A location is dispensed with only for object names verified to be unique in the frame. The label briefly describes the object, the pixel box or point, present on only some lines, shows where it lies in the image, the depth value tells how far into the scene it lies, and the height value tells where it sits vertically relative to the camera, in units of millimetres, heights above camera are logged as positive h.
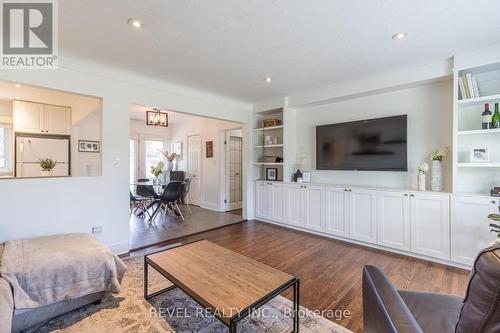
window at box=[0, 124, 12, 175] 4574 +332
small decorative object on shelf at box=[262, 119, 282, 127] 4672 +895
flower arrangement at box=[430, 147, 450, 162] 2889 +143
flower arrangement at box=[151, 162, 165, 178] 5968 -151
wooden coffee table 1335 -816
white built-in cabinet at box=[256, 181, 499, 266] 2553 -727
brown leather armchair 610 -604
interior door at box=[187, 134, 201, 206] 6449 -51
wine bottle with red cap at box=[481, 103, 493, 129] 2556 +539
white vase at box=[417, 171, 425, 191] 2990 -210
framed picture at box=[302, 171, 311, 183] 4301 -224
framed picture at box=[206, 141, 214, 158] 5957 +434
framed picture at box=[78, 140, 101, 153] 4516 +386
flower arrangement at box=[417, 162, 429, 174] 2975 -37
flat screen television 3254 +323
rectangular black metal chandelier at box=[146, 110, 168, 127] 4137 +882
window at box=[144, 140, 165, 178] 6855 +384
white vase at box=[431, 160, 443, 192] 2912 -140
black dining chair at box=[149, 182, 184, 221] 4801 -639
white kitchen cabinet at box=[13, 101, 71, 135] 4148 +902
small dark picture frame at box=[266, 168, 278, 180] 4773 -177
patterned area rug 1685 -1213
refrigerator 4164 +241
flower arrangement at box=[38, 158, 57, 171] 3261 +5
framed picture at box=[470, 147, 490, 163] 2628 +120
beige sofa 1422 -1003
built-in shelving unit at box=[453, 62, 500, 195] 2613 +353
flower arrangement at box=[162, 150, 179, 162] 6823 +282
